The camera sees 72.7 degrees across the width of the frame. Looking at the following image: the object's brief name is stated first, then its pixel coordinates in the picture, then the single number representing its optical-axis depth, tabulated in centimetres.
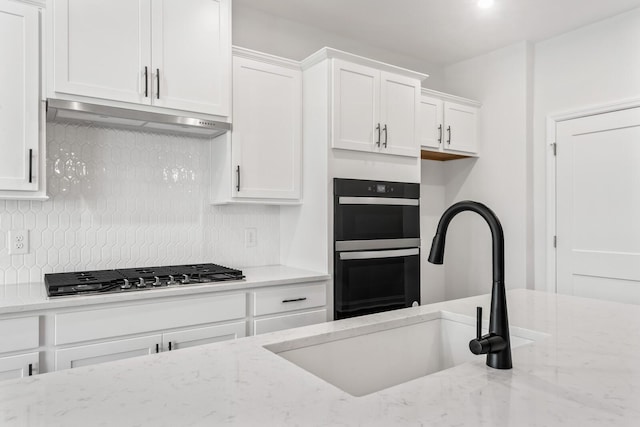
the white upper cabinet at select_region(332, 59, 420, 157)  286
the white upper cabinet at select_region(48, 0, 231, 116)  218
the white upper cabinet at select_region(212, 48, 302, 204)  275
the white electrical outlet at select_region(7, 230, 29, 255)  234
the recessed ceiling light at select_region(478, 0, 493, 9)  298
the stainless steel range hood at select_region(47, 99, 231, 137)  220
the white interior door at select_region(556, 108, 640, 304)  315
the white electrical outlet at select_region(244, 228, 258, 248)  316
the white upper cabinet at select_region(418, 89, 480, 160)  367
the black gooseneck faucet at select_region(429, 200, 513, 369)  98
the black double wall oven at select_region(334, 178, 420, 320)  281
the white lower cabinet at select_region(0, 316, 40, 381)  182
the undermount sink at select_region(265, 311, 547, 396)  125
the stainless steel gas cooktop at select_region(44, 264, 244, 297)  203
